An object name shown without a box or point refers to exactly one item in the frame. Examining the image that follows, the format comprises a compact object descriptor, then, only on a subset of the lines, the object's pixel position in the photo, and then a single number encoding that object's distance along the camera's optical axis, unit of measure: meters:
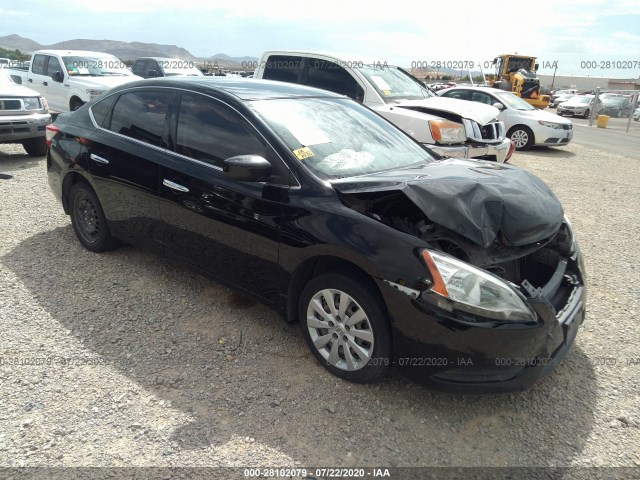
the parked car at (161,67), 15.93
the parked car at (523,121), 12.13
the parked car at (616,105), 26.73
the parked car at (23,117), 7.66
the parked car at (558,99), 34.69
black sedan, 2.45
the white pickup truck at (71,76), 11.01
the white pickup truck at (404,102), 6.69
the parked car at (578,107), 26.78
